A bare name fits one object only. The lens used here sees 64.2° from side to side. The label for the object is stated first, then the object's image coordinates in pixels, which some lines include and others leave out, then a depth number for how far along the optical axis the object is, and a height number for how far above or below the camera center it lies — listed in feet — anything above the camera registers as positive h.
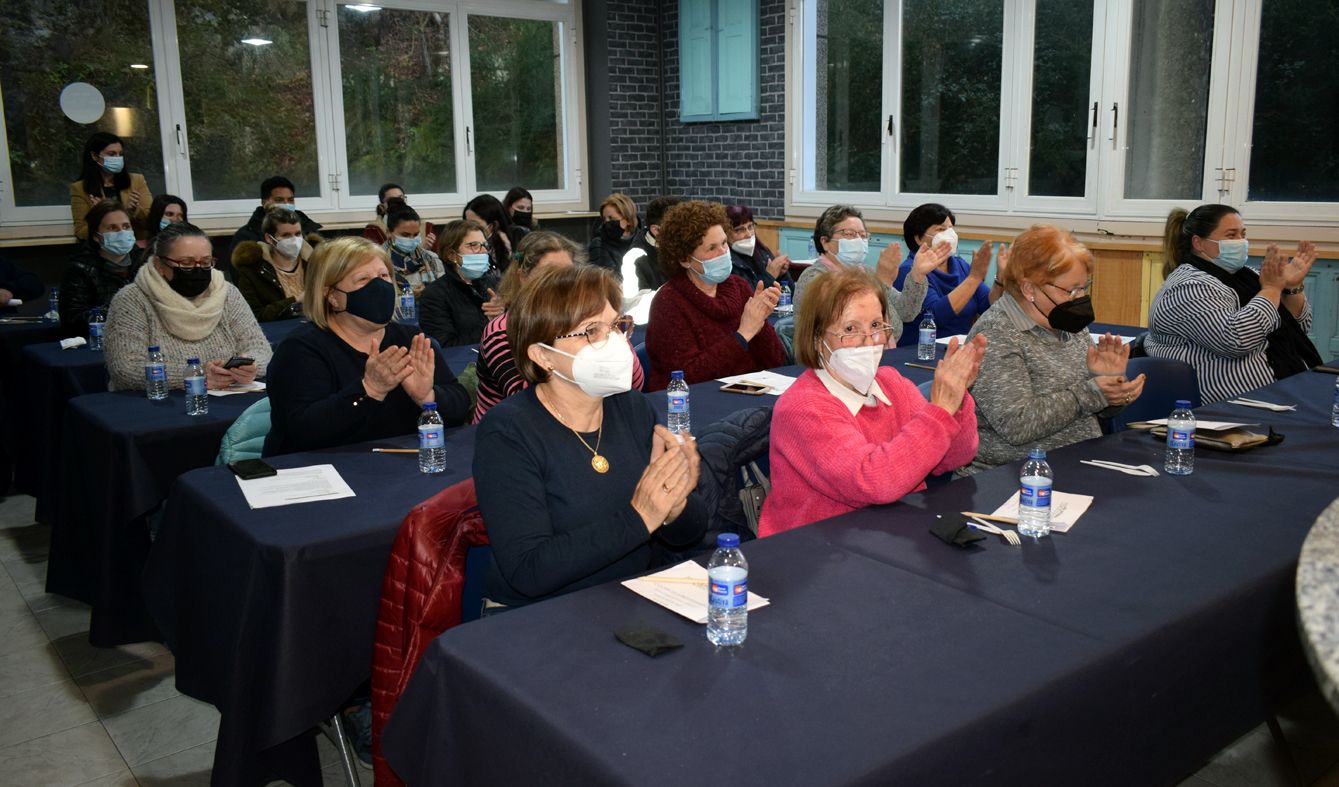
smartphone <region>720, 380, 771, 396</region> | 12.56 -2.15
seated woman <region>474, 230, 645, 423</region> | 11.37 -1.73
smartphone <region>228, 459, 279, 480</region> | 8.98 -2.16
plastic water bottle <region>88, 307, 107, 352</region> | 16.71 -1.85
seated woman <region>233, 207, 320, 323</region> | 21.03 -1.16
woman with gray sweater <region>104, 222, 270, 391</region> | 13.07 -1.30
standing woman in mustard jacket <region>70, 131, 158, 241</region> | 25.94 +0.82
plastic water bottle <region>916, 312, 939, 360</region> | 14.75 -1.96
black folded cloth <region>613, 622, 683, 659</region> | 5.36 -2.18
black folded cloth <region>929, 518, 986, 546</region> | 6.92 -2.14
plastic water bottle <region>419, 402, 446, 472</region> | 9.32 -2.08
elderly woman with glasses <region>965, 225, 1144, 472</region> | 9.84 -1.52
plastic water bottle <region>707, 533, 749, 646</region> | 5.40 -2.02
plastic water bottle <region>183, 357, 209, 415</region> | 11.82 -2.02
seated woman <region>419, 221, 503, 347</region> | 17.13 -1.40
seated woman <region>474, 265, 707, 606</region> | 6.55 -1.64
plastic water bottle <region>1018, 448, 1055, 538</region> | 7.14 -2.02
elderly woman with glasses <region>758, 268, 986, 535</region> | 7.59 -1.61
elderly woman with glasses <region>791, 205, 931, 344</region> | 16.31 -0.85
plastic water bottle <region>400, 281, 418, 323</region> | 21.04 -1.94
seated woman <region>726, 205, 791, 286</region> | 20.42 -1.03
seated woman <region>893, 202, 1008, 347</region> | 16.89 -1.28
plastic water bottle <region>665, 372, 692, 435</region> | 11.33 -2.19
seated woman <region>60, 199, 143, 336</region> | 18.48 -0.97
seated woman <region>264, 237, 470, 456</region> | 9.96 -1.49
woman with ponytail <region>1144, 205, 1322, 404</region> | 12.84 -1.38
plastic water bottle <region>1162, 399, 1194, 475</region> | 8.69 -2.00
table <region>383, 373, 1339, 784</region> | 4.59 -2.24
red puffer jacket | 6.75 -2.37
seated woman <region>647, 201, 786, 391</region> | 13.79 -1.41
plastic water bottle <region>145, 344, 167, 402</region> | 12.37 -1.92
